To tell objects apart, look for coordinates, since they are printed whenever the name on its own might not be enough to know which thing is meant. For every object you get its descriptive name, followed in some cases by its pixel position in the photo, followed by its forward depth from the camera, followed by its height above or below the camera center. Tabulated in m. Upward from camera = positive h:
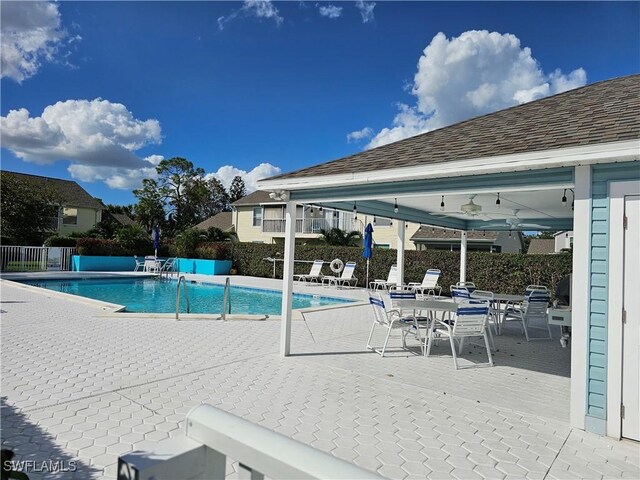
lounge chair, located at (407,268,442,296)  17.17 -1.21
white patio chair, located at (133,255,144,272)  25.48 -1.17
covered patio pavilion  4.17 +1.03
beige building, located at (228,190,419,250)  29.09 +2.12
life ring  21.27 -0.70
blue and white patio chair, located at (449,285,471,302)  9.82 -0.93
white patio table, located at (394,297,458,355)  7.38 -0.93
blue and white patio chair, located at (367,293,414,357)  7.38 -1.24
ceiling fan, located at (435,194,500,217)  8.42 +1.03
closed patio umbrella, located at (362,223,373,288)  17.53 +0.50
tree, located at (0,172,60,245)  25.22 +1.93
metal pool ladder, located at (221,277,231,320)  9.94 -1.20
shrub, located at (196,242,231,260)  26.19 -0.24
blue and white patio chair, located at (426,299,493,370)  6.68 -1.08
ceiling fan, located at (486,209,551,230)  13.49 +1.20
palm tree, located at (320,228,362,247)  24.55 +0.90
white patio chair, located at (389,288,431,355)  7.62 -1.23
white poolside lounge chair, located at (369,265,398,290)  18.25 -1.29
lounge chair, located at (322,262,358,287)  20.22 -1.26
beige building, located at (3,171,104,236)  36.50 +2.99
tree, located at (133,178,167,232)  43.03 +4.14
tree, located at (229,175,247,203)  64.31 +9.50
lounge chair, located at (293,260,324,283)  21.28 -1.09
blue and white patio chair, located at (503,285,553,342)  9.23 -1.09
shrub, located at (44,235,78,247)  25.26 +0.01
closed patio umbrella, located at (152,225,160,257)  25.61 +0.46
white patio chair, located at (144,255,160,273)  24.37 -1.20
